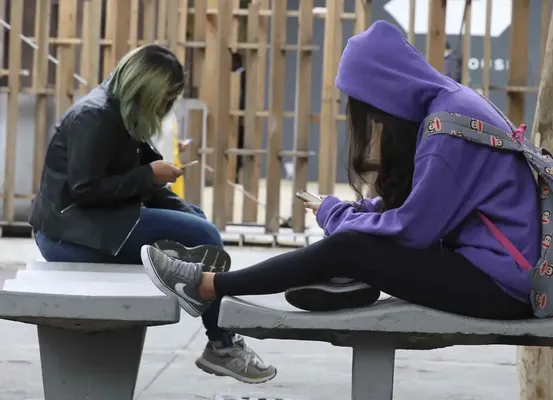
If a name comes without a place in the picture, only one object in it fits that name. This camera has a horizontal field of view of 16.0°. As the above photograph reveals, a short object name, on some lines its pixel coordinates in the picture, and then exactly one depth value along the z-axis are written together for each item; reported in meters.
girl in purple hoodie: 5.03
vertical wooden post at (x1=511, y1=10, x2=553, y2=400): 6.90
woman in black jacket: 7.10
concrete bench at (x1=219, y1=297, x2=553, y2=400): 4.91
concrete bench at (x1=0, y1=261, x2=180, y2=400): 5.30
